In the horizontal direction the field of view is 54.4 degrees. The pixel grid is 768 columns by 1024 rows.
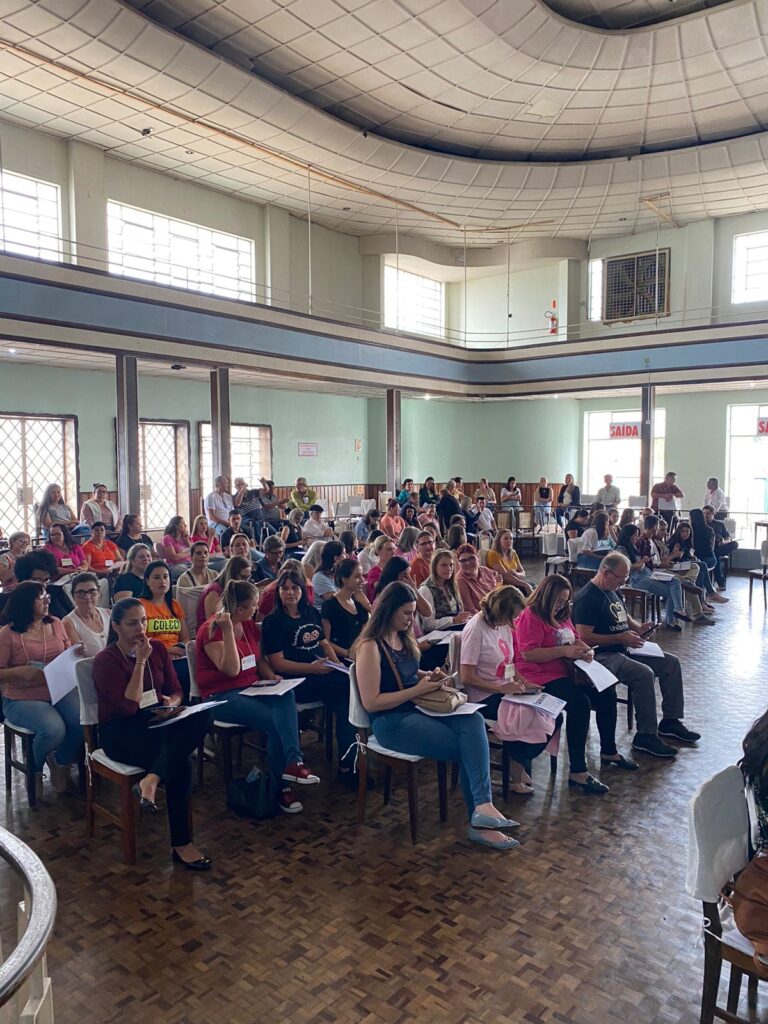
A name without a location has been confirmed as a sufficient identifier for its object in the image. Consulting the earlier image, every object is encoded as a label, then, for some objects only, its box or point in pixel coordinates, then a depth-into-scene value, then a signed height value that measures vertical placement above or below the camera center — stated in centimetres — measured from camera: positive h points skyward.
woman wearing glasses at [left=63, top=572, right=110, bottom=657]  446 -94
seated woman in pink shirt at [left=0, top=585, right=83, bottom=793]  397 -121
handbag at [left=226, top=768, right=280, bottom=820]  391 -175
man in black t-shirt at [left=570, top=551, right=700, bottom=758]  475 -112
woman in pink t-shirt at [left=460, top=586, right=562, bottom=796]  401 -120
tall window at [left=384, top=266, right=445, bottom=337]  1800 +404
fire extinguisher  1772 +349
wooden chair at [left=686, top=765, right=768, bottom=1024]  224 -122
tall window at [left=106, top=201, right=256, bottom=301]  1262 +389
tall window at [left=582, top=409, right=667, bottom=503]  1875 +26
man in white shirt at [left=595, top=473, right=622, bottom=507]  1414 -58
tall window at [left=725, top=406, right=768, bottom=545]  1734 -2
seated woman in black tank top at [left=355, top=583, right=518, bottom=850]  365 -128
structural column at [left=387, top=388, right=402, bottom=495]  1483 +50
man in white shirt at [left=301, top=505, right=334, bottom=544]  982 -85
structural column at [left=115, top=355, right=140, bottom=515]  998 +51
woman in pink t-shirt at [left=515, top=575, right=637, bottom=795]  429 -111
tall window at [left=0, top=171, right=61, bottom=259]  1120 +387
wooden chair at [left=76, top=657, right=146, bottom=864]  342 -144
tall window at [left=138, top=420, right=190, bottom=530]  1437 -14
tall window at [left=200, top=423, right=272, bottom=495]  1539 +25
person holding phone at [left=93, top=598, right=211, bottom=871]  344 -124
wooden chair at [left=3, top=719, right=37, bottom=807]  399 -163
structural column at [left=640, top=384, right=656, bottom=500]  1448 +48
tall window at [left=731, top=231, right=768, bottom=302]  1574 +414
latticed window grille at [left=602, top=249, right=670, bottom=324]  1658 +400
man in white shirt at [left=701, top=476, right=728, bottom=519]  1176 -57
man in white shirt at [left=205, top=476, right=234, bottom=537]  1046 -59
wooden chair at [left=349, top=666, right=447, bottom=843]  364 -147
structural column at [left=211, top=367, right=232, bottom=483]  1134 +67
